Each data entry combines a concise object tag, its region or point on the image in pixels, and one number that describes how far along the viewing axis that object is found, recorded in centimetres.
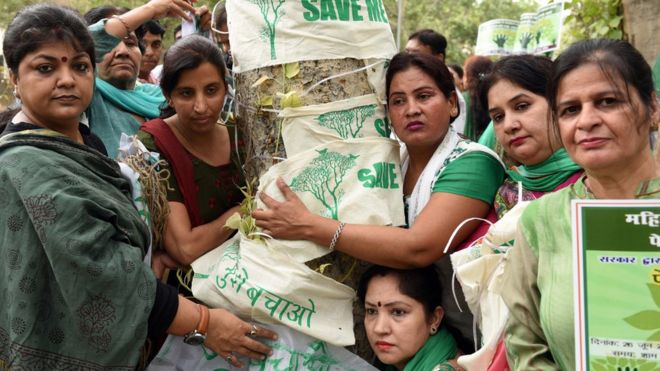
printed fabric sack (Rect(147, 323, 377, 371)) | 262
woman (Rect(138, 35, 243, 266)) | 283
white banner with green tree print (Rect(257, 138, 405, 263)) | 268
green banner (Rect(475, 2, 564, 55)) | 649
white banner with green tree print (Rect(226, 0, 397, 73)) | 272
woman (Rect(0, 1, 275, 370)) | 222
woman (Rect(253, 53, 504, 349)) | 261
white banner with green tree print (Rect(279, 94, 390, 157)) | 271
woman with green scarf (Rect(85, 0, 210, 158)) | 333
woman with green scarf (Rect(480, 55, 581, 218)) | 252
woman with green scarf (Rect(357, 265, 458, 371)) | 269
